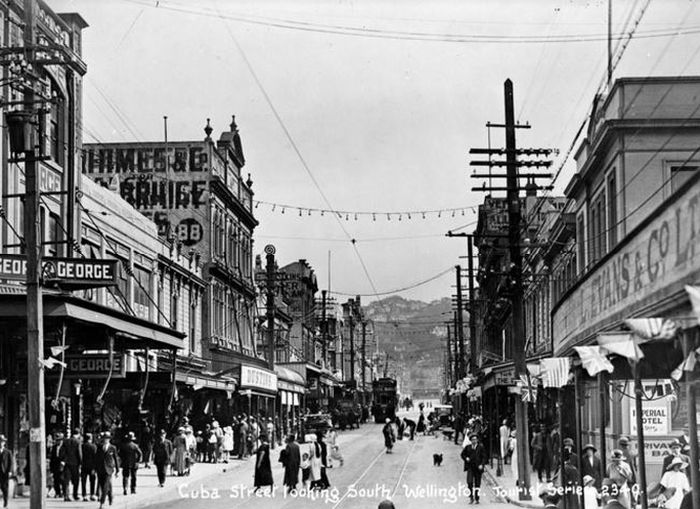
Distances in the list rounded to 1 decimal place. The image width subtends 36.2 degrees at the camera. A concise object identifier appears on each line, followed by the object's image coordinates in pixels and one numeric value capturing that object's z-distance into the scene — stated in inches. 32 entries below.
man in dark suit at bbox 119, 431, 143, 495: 1067.9
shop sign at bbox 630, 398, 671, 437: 1050.1
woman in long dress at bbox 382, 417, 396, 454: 1902.1
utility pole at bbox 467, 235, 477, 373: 2328.5
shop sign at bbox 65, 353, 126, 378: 1056.8
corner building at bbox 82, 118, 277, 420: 2283.5
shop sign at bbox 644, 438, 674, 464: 1071.0
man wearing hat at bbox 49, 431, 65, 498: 1021.2
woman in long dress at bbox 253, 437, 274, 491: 1074.1
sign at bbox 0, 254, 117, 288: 842.8
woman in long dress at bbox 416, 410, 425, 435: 2928.2
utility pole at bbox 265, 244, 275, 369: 1990.7
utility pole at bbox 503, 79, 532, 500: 1048.2
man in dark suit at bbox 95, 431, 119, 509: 952.9
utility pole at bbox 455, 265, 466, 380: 2775.1
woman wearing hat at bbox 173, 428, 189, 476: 1344.7
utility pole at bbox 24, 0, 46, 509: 742.5
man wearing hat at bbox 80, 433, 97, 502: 995.9
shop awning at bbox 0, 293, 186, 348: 858.1
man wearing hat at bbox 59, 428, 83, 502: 1000.2
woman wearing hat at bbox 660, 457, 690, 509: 655.8
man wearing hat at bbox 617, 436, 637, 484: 800.4
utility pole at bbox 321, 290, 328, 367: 3358.8
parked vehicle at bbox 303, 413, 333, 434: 2426.6
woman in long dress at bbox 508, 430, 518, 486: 1177.6
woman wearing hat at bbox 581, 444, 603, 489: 741.3
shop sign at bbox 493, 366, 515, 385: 1379.8
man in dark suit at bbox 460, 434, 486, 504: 1042.7
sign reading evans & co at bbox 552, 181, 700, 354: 405.4
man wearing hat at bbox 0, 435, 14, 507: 906.1
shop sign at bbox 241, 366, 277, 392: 1829.5
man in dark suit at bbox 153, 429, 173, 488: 1167.6
